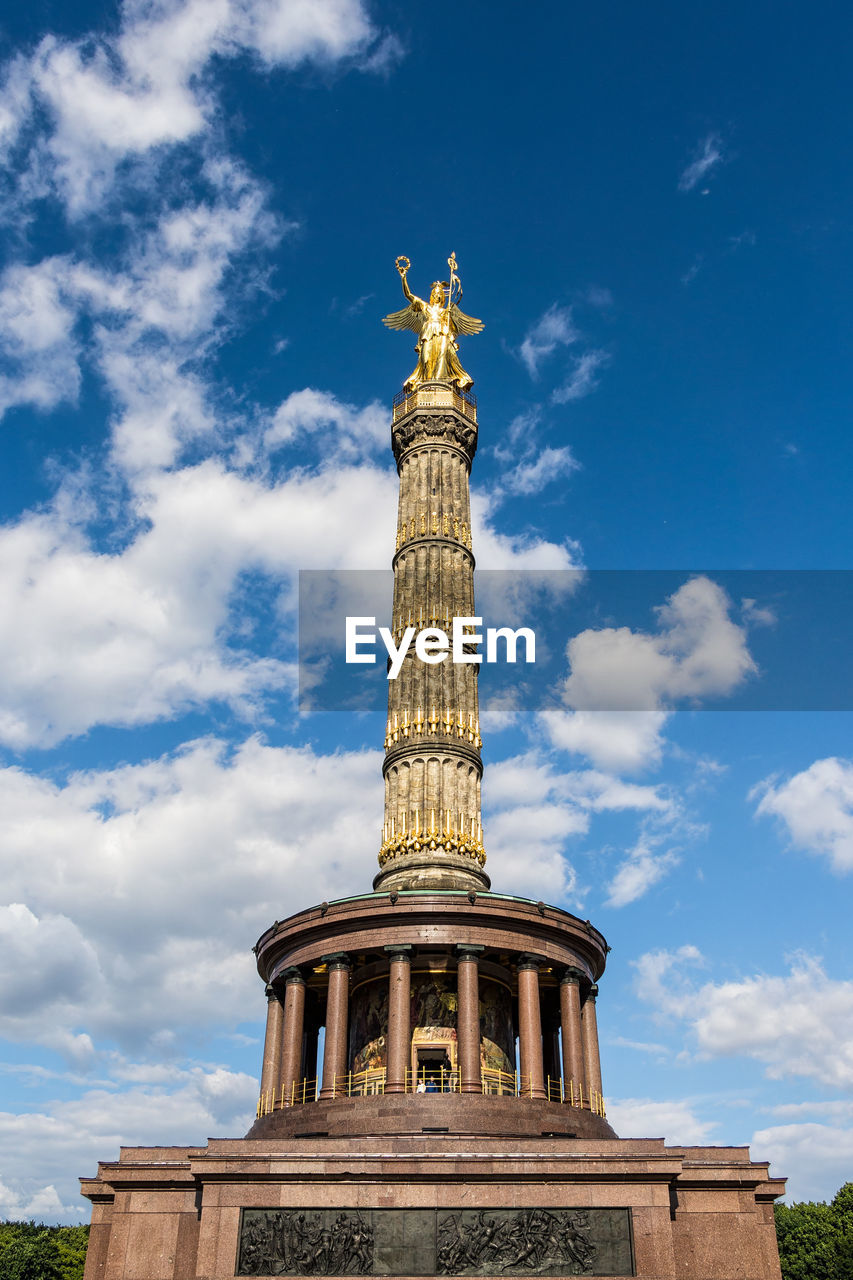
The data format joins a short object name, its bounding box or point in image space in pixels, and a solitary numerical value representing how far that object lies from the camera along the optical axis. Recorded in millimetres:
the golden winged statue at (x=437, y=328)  40938
